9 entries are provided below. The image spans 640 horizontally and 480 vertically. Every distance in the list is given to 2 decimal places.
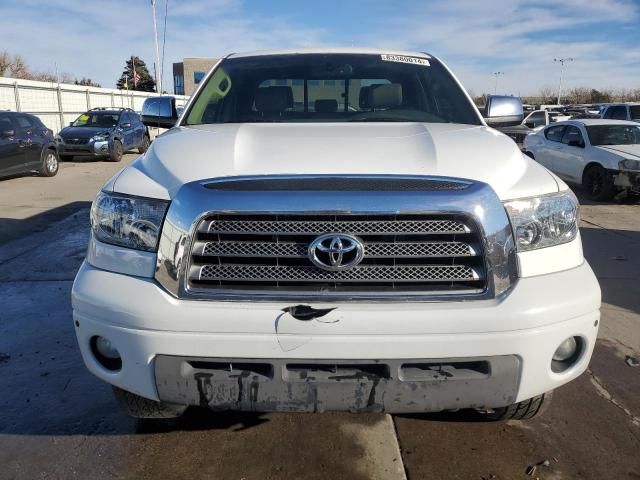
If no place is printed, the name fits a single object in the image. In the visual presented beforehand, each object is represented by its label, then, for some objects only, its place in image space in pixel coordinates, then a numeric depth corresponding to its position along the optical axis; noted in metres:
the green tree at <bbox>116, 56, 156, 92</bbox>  77.06
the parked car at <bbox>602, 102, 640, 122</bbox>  18.34
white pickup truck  2.06
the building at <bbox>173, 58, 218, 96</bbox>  55.59
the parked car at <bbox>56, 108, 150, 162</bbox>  16.98
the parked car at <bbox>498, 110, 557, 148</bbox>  20.16
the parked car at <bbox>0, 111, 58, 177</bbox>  12.34
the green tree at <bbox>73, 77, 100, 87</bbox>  63.33
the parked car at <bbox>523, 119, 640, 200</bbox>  10.16
